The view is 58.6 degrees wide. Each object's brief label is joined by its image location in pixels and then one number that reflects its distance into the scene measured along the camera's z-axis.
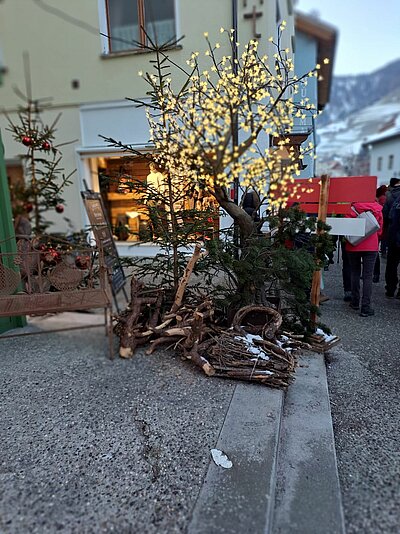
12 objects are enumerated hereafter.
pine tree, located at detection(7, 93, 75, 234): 4.70
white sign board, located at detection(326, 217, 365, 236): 3.23
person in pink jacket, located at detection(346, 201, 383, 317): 3.68
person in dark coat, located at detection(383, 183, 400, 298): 3.96
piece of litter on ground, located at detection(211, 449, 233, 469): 1.82
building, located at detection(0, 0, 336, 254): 3.28
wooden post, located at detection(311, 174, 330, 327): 3.06
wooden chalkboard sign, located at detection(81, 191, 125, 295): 4.12
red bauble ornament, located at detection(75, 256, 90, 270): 3.93
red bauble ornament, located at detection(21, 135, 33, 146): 4.54
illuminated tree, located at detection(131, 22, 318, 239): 2.59
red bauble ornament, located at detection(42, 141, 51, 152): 4.69
